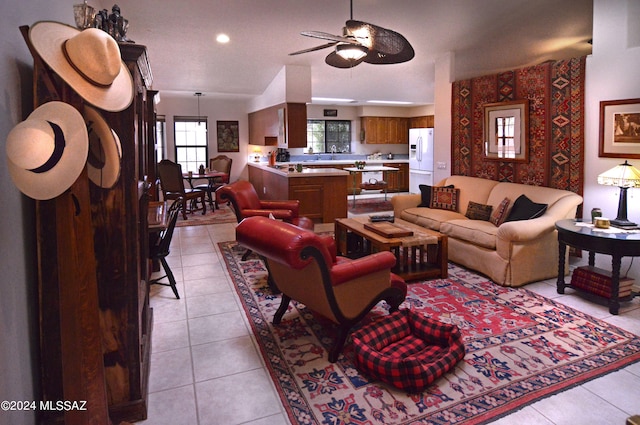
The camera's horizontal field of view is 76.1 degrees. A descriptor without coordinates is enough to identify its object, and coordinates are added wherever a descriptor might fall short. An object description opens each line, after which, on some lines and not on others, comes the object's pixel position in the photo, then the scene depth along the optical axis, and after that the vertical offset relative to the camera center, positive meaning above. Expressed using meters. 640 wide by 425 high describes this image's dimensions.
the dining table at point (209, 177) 7.89 +0.10
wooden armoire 1.42 -0.43
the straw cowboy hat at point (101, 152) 1.52 +0.12
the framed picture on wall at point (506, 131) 4.84 +0.61
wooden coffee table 3.86 -0.70
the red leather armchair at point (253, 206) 4.63 -0.29
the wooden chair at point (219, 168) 8.59 +0.34
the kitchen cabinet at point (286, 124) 7.02 +1.04
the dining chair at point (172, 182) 7.22 +0.01
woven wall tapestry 4.27 +0.70
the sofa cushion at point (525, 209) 4.10 -0.29
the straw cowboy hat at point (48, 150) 1.22 +0.10
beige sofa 3.79 -0.56
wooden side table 3.11 -0.49
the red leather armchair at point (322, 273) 2.32 -0.58
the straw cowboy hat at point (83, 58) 1.28 +0.40
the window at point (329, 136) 11.24 +1.28
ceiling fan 3.25 +1.13
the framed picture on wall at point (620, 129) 3.66 +0.48
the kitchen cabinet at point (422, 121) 10.94 +1.64
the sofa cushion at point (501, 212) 4.49 -0.35
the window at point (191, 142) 9.88 +0.98
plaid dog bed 2.23 -1.02
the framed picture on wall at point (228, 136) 10.16 +1.15
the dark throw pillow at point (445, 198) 5.32 -0.22
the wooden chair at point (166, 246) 3.52 -0.55
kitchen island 6.53 -0.15
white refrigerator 9.18 +0.56
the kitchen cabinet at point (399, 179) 11.19 +0.06
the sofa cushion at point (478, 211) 4.76 -0.36
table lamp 3.34 -0.01
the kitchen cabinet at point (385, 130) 11.27 +1.45
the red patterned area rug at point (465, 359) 2.13 -1.12
